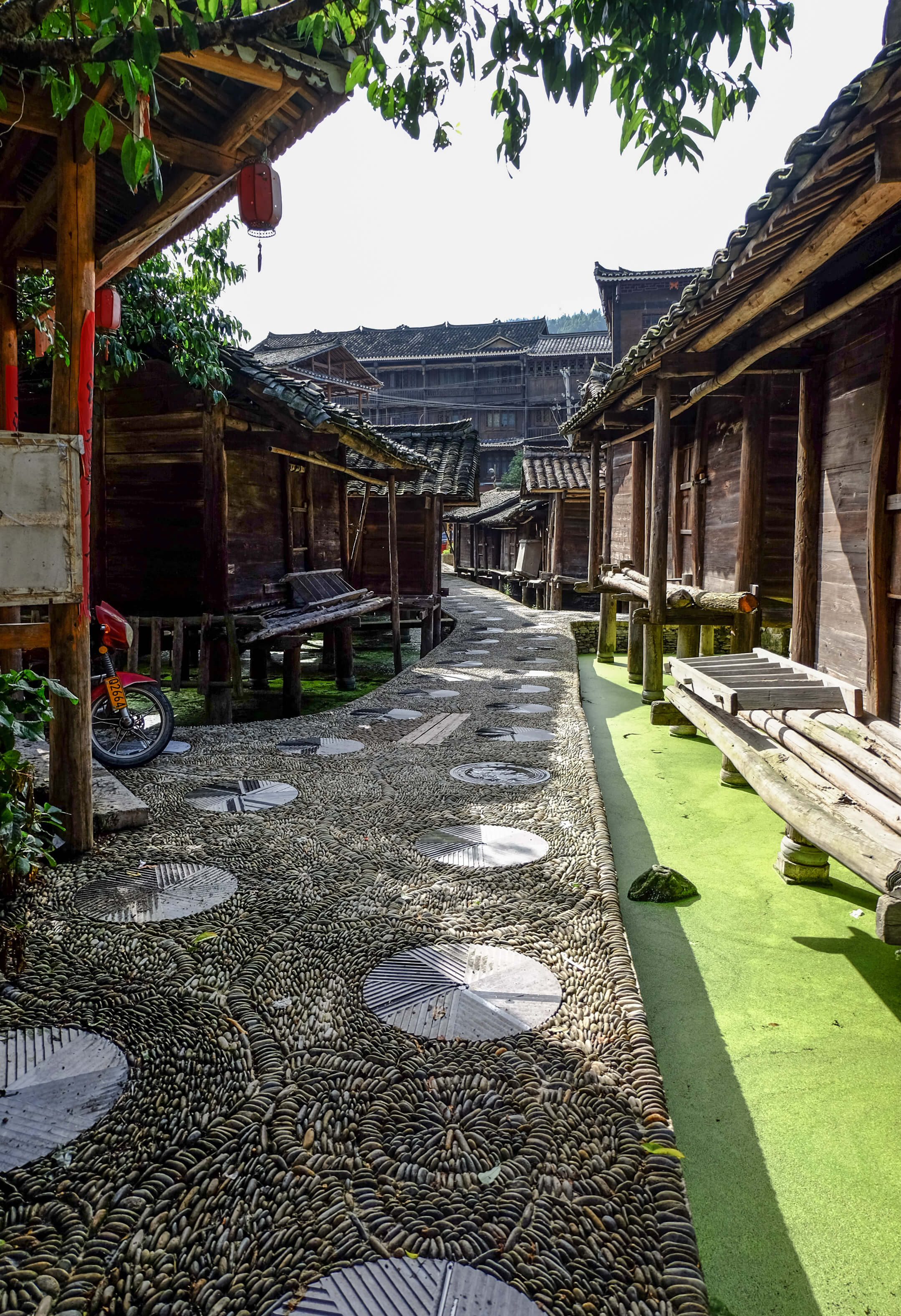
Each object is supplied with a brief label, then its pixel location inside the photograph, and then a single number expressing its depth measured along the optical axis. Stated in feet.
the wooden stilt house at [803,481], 9.59
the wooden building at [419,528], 48.47
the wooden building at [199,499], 24.81
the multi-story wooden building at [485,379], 124.06
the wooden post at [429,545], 49.73
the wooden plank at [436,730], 19.49
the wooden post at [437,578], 48.65
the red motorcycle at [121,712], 15.85
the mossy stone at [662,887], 12.19
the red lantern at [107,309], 15.81
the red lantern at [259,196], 14.11
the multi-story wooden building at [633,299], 79.20
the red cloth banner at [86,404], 10.98
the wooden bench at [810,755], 8.28
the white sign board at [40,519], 10.07
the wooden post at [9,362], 15.85
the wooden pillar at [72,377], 10.75
